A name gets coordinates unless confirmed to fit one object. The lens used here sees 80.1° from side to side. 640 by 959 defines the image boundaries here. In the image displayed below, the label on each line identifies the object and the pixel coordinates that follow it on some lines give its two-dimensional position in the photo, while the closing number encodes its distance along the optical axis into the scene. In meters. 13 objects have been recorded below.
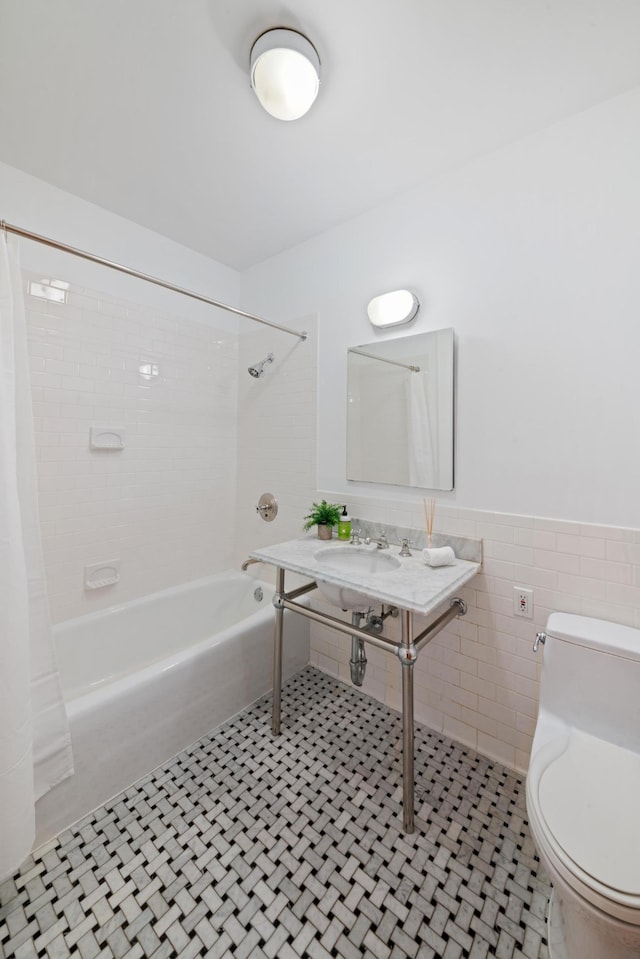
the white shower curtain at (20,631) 1.07
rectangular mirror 1.65
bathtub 1.31
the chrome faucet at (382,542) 1.73
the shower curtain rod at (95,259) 1.13
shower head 2.32
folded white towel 1.48
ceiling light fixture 1.09
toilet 0.74
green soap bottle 1.88
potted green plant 1.89
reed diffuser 1.65
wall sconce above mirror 1.70
